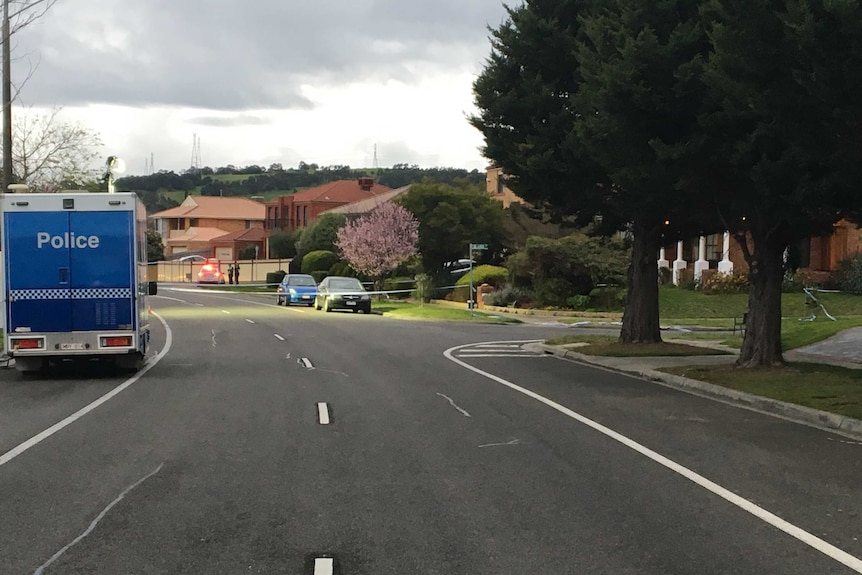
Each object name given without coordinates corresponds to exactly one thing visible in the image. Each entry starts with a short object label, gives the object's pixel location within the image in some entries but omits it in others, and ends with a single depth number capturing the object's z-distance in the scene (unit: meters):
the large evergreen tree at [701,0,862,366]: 11.47
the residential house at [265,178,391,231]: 97.81
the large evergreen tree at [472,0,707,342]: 15.90
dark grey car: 43.28
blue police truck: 16.61
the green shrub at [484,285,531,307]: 42.59
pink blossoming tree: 51.97
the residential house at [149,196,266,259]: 119.38
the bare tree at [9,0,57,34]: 19.82
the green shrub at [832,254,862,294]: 36.53
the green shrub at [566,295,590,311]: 39.84
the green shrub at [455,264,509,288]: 48.38
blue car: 48.97
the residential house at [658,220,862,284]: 39.28
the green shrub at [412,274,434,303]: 47.38
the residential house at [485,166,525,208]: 76.19
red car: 83.69
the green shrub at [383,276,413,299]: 57.37
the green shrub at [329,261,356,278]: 63.53
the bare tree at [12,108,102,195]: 25.92
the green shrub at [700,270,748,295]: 40.22
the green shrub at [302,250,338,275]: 68.25
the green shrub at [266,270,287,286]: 75.31
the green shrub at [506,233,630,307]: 39.78
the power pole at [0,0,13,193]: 21.62
